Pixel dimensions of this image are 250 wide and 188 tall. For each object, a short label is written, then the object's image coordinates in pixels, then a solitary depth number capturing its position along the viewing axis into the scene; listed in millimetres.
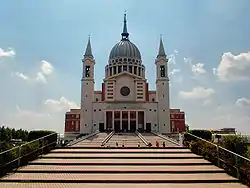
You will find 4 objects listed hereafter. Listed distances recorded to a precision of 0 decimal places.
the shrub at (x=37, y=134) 19562
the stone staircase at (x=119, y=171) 10102
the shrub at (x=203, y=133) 22469
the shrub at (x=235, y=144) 17908
